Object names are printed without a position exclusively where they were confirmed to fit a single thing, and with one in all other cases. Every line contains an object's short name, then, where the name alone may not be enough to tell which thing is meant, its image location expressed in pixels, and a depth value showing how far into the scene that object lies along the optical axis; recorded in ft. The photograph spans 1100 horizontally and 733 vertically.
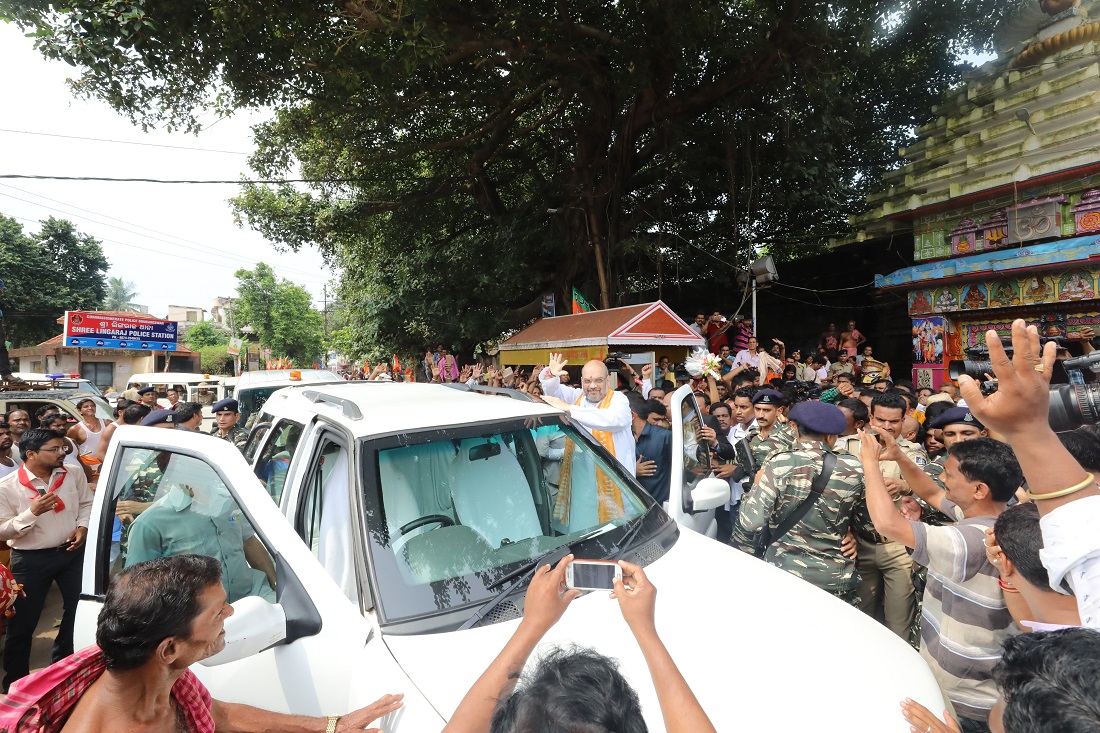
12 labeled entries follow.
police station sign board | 70.28
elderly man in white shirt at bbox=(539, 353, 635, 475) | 12.86
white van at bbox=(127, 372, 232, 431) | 50.51
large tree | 29.01
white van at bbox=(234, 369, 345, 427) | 27.02
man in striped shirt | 6.77
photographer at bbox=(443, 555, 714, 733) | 2.88
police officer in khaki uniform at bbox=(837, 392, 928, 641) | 10.87
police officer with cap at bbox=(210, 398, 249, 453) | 18.63
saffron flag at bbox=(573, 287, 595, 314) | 39.70
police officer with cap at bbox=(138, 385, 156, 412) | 27.17
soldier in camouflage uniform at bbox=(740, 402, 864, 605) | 9.10
